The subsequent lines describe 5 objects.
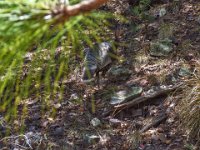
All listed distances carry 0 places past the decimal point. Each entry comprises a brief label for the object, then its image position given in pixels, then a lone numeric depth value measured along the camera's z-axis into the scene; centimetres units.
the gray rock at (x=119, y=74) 663
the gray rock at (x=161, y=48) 675
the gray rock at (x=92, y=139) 572
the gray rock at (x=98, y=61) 666
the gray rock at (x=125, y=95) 620
